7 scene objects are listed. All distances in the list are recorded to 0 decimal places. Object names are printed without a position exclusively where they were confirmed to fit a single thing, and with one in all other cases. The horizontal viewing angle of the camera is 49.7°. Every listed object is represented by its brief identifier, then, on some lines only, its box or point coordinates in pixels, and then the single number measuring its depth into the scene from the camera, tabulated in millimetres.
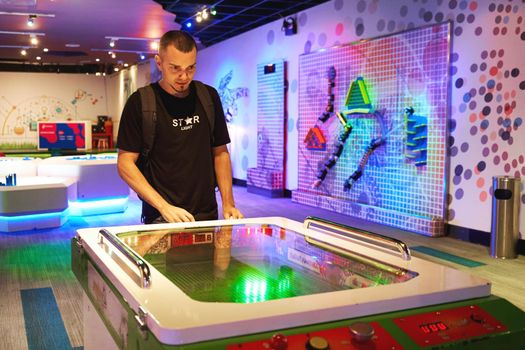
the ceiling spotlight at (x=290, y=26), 9500
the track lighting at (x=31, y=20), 9198
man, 2238
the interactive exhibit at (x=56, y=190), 6875
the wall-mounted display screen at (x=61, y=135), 14109
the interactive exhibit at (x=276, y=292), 1106
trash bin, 5613
